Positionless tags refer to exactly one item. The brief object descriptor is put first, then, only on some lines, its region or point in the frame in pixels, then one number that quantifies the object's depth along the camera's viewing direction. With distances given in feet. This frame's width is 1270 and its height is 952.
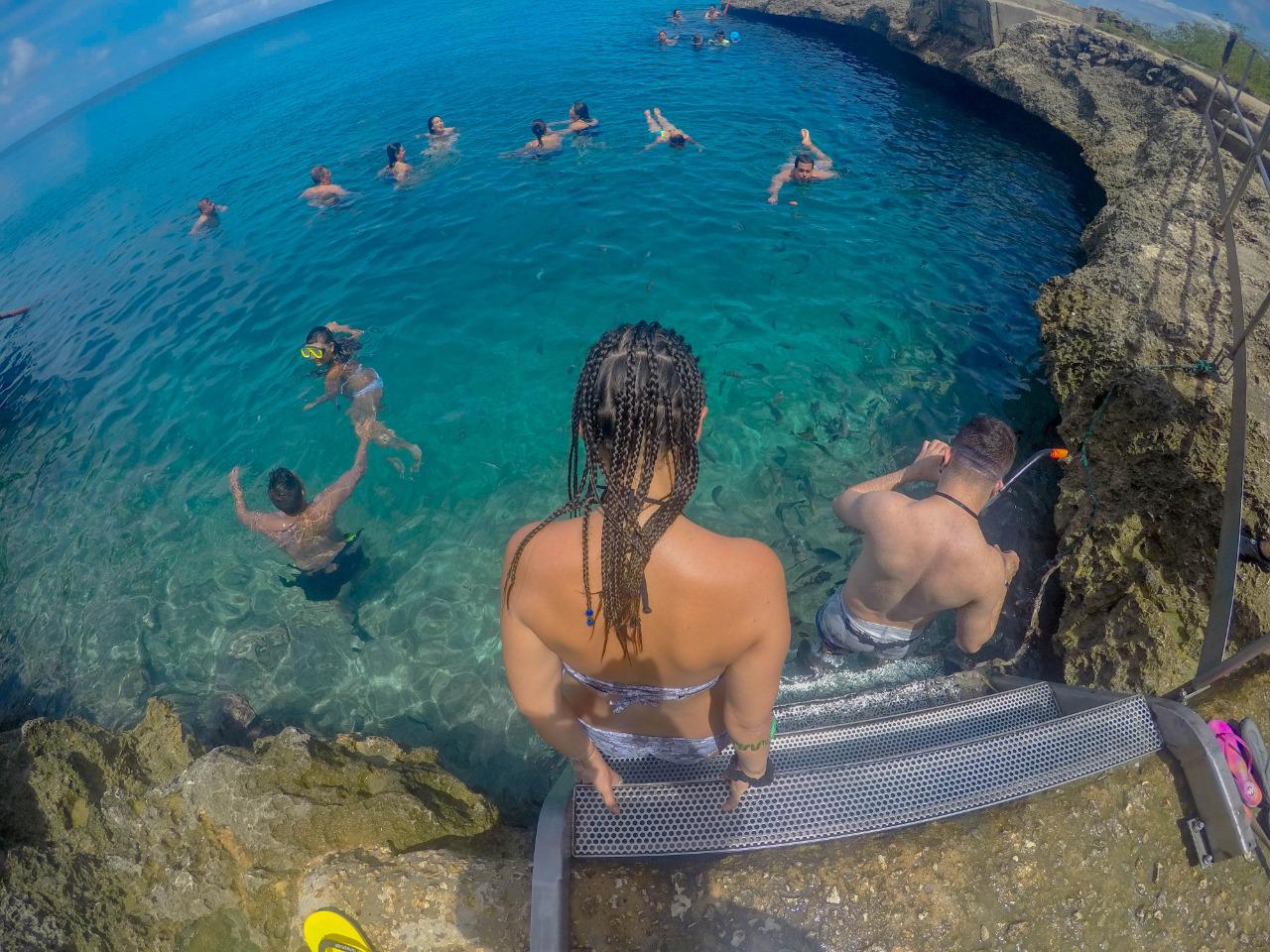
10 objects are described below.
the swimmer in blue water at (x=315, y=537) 17.07
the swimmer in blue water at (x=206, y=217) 45.09
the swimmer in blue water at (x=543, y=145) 43.29
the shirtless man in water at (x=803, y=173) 35.91
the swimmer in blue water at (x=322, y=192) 42.96
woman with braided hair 4.68
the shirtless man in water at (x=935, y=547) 9.81
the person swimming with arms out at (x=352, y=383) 22.40
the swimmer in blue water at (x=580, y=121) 44.78
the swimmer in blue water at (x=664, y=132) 41.27
